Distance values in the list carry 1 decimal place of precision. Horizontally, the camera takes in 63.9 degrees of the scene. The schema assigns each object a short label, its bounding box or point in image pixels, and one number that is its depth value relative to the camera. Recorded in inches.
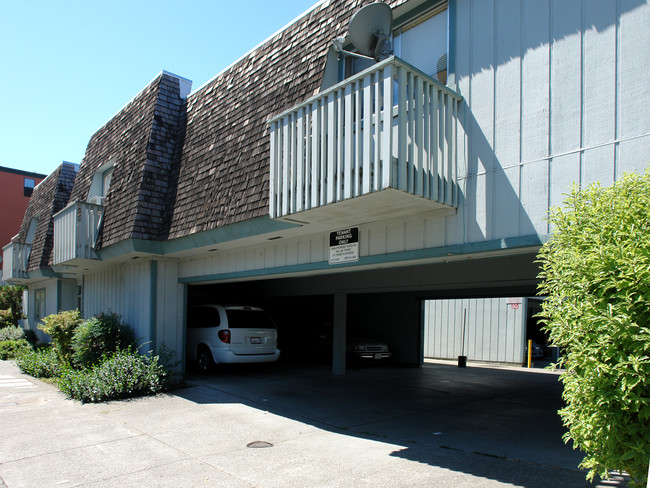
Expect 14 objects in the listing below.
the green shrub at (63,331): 501.4
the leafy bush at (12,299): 1051.3
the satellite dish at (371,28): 264.8
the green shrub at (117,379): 393.4
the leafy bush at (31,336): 805.2
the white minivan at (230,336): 506.0
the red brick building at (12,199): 1376.7
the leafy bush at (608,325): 127.7
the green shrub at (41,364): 521.3
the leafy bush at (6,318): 970.7
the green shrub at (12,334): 815.1
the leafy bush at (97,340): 459.5
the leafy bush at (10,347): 730.8
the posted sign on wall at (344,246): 299.1
